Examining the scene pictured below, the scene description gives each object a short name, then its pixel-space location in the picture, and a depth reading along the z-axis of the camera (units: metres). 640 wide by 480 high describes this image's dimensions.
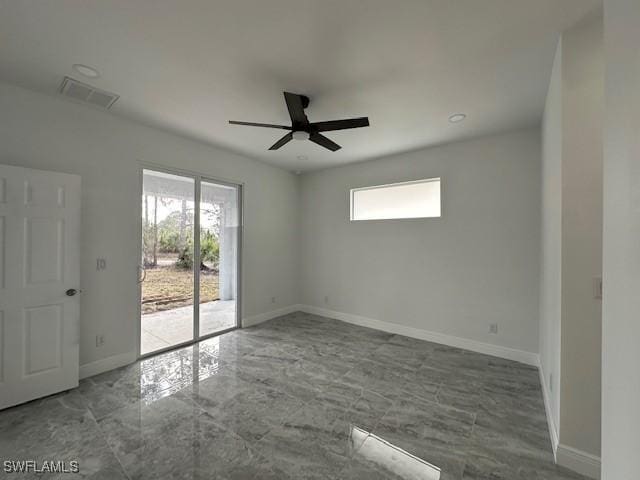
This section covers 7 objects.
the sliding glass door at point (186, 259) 3.48
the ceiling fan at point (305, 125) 2.21
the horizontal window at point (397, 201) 4.07
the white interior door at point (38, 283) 2.32
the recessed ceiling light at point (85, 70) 2.19
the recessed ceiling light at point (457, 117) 2.97
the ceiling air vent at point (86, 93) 2.43
